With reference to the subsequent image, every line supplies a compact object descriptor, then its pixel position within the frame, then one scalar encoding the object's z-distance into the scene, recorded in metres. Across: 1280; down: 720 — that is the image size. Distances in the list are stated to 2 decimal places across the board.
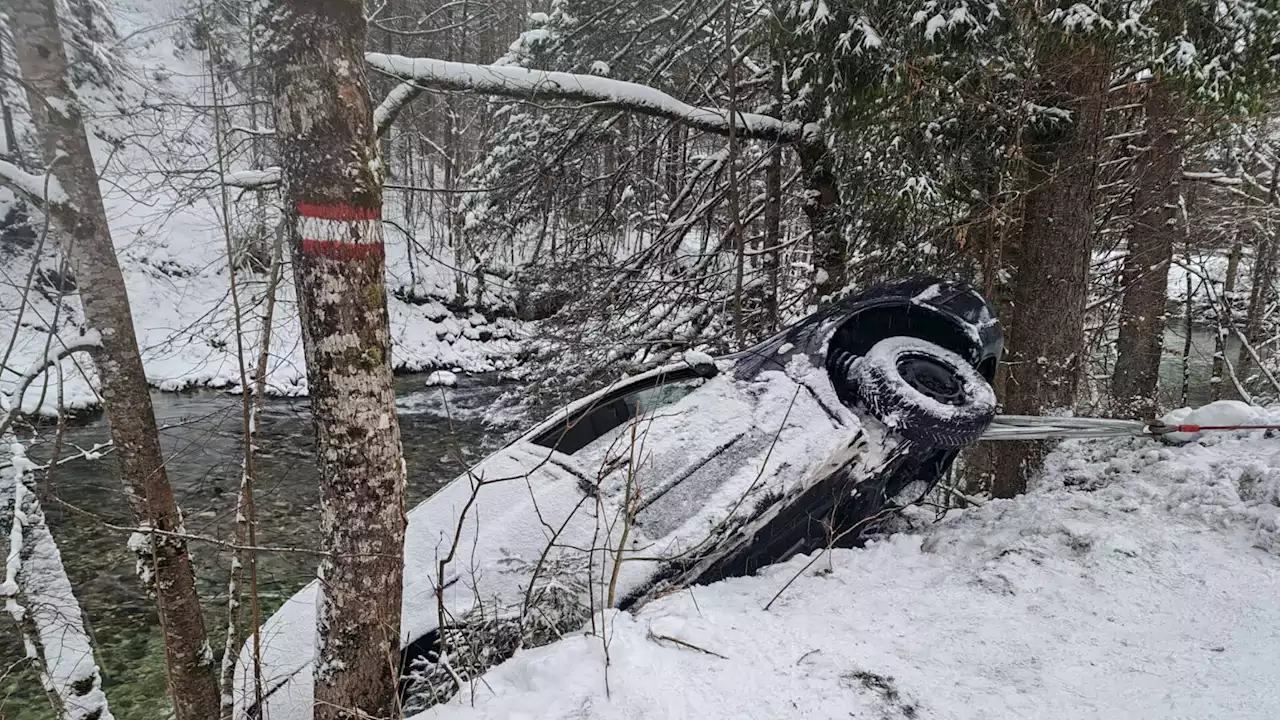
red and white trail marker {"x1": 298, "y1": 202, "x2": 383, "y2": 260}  2.14
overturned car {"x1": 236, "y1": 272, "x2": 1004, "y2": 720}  2.76
